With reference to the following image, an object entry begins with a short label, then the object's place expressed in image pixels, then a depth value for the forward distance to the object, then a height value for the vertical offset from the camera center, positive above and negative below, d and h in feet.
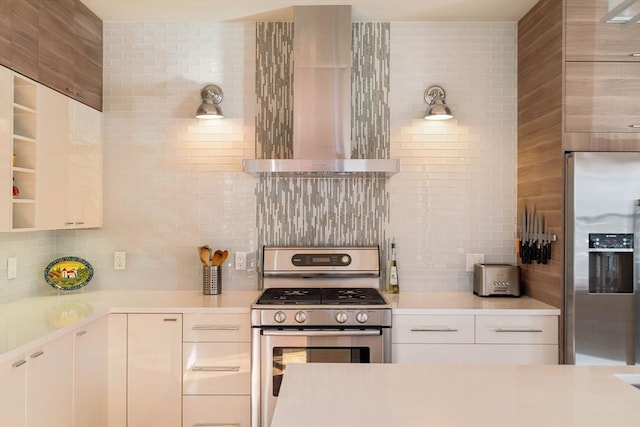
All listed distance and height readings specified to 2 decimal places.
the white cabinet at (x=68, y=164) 8.48 +0.97
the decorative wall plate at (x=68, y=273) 9.81 -1.22
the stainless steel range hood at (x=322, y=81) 9.84 +2.76
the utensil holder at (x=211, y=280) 10.25 -1.38
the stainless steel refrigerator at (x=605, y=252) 8.28 -0.60
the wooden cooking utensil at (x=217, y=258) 10.35 -0.93
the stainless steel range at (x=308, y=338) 8.76 -2.23
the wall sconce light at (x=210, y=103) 9.98 +2.36
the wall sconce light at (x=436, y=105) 10.05 +2.34
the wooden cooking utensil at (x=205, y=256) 10.26 -0.87
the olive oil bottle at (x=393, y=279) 10.48 -1.37
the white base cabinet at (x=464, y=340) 8.89 -2.27
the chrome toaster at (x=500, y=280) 10.04 -1.33
